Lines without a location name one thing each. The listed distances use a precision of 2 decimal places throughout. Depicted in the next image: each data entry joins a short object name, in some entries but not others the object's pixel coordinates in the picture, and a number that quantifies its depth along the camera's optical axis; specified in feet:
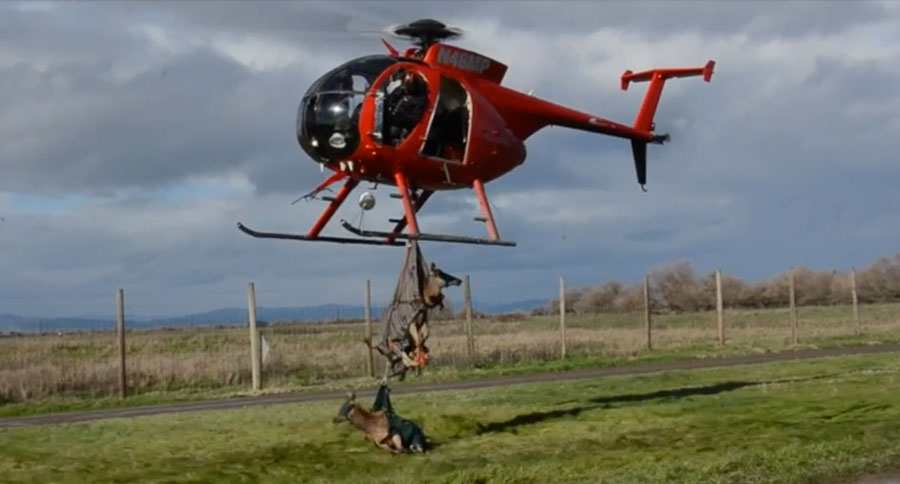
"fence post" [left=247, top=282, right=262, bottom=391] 82.26
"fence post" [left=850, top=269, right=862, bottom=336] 125.18
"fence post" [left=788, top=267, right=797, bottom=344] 117.28
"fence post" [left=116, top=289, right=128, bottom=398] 81.56
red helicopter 50.93
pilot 51.83
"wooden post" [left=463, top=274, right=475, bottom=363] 97.27
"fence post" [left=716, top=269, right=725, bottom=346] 111.65
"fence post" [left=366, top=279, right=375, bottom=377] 93.61
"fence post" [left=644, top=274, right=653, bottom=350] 109.40
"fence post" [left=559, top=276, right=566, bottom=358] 103.71
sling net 49.60
